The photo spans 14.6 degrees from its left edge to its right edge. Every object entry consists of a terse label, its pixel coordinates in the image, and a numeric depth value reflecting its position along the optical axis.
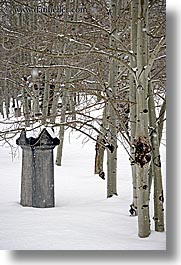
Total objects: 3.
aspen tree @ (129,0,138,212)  8.49
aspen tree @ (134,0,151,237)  8.12
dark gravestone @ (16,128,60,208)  9.34
